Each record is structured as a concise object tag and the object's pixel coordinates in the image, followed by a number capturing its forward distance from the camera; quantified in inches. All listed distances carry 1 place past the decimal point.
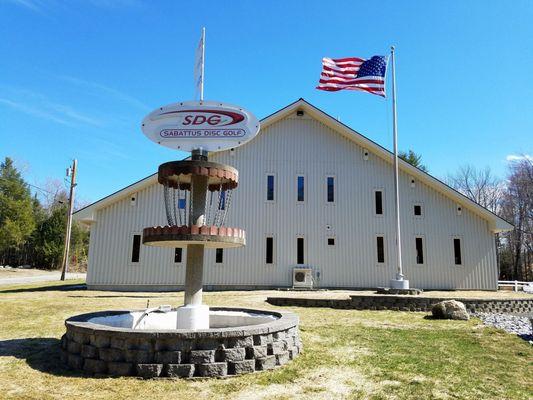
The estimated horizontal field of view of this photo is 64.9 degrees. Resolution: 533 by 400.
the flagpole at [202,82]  335.9
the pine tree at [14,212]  1648.6
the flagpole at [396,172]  677.3
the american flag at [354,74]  726.5
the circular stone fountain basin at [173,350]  230.1
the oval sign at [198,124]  310.3
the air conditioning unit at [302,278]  817.5
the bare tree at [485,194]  1883.6
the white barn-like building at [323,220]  815.7
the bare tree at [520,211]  1636.3
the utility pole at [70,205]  1141.2
